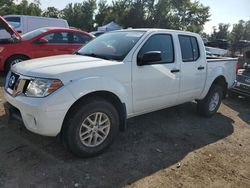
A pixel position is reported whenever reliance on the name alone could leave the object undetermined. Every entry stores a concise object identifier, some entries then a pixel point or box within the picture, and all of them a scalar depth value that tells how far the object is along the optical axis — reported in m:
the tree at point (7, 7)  30.10
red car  5.75
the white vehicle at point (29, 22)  8.48
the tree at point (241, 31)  50.70
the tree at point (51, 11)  50.13
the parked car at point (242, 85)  5.72
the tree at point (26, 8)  37.70
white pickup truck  2.42
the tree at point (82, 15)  43.08
